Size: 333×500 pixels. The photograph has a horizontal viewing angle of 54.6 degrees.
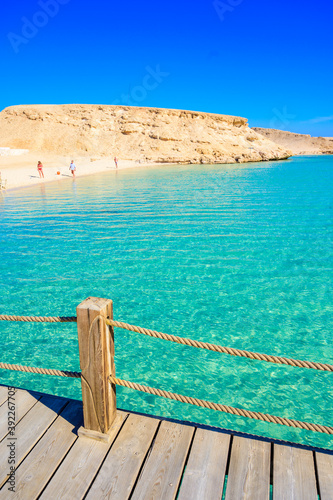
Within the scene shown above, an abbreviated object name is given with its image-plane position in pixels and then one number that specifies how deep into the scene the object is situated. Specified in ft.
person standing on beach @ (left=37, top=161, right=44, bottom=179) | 104.74
